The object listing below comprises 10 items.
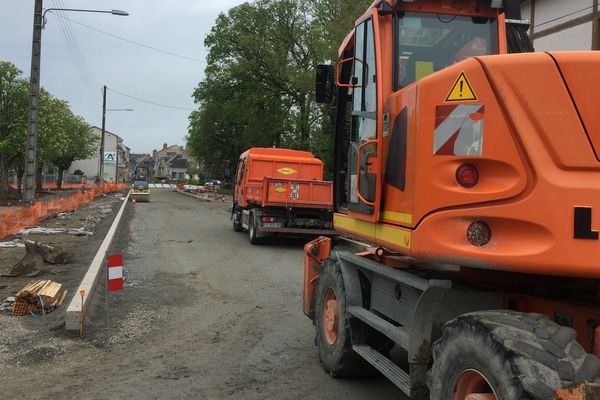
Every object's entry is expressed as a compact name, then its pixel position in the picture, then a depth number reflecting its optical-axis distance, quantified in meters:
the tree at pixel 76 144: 59.81
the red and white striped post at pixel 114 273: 6.75
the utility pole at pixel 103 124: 49.34
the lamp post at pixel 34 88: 17.64
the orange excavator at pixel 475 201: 2.65
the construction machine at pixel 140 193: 40.75
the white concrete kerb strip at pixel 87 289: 6.43
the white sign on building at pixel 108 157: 62.07
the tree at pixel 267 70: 42.44
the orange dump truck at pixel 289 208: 14.90
